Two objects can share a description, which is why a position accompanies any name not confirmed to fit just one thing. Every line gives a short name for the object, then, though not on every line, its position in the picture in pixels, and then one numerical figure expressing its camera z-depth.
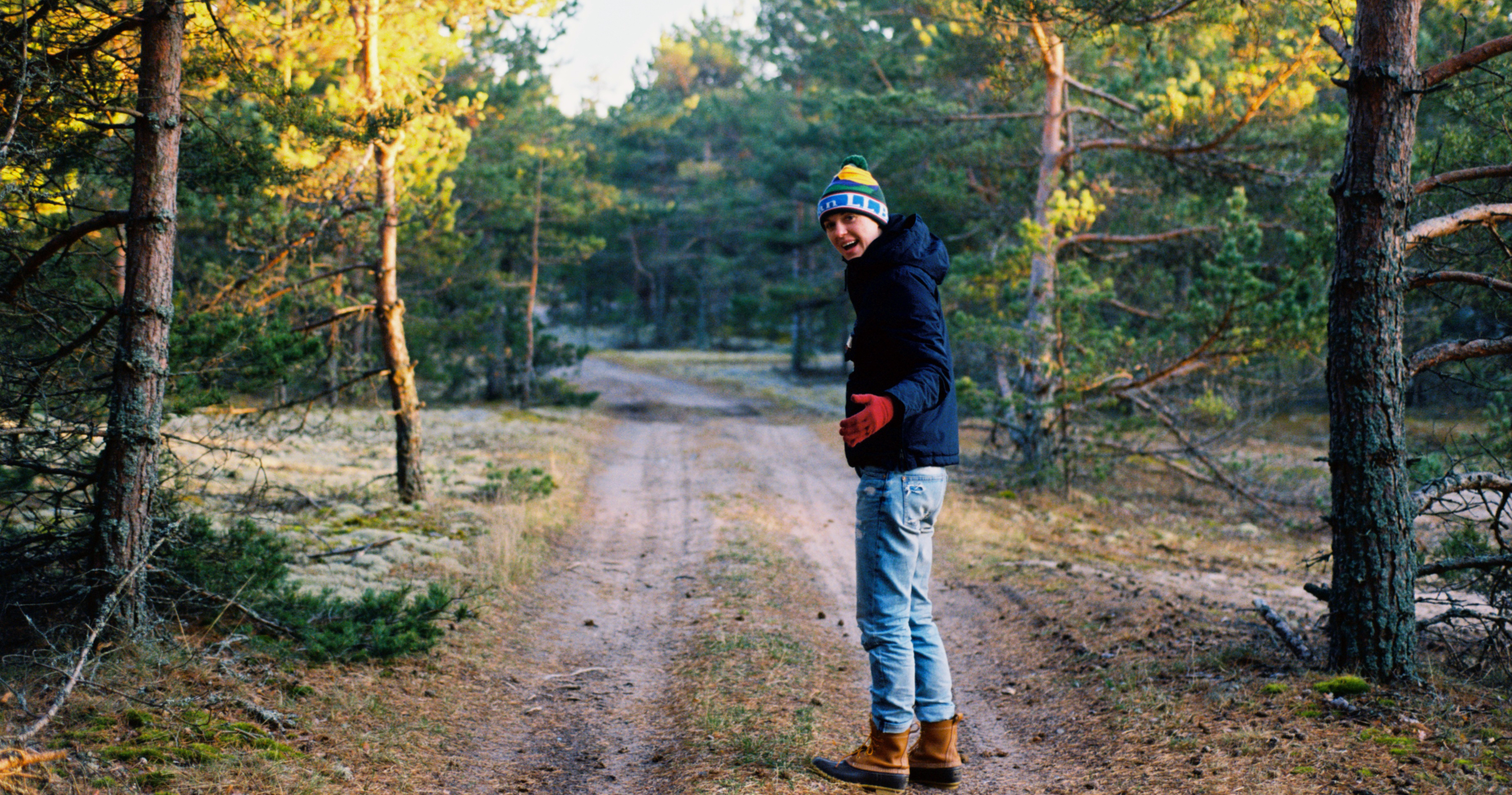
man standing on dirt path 3.74
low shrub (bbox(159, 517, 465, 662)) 5.48
